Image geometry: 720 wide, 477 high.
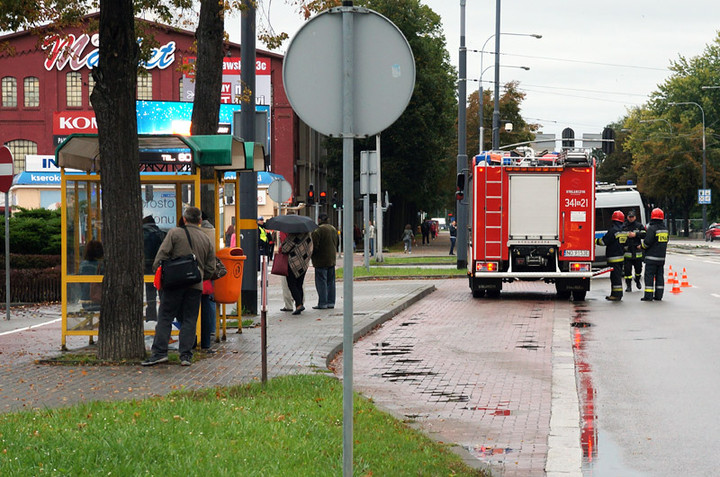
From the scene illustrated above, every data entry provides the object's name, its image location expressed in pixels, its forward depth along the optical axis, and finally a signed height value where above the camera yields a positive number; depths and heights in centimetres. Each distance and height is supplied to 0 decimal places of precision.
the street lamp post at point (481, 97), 5999 +661
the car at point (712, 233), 8135 -183
